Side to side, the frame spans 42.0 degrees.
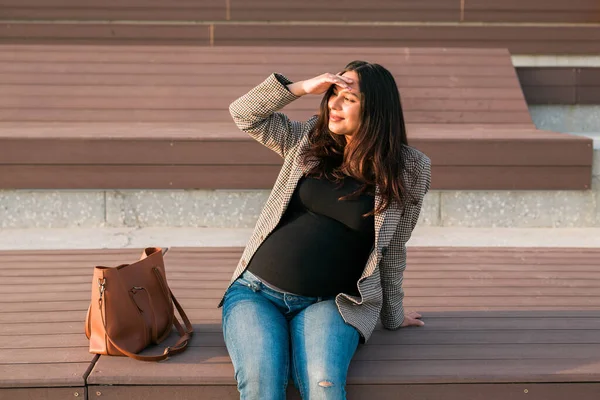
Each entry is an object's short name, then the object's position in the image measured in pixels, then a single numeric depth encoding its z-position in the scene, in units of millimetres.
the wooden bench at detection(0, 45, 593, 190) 4742
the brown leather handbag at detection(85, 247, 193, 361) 2287
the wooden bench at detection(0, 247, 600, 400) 2318
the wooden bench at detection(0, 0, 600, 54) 7395
